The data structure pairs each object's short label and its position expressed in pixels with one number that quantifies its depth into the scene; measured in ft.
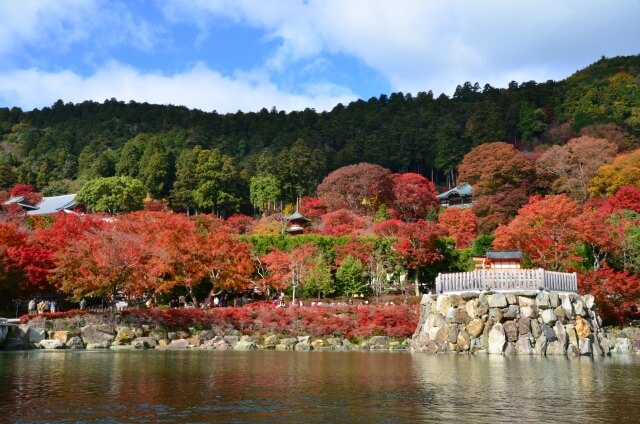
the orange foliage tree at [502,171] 195.93
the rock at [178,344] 107.10
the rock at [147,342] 107.76
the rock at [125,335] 108.37
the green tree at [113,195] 220.84
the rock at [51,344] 104.54
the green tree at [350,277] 137.18
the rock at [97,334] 108.37
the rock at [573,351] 86.18
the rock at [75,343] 105.84
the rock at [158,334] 110.46
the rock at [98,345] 106.19
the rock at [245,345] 106.93
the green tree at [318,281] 134.72
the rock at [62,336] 106.73
